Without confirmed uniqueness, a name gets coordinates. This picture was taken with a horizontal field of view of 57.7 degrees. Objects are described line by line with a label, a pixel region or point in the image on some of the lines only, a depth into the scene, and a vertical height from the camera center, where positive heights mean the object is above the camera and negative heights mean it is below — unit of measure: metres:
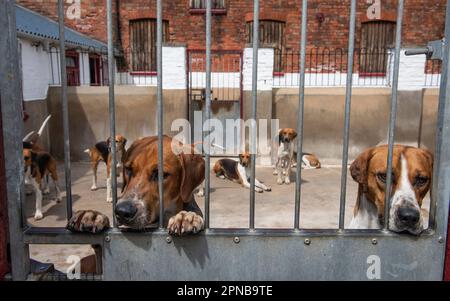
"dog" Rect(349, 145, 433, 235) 1.98 -0.58
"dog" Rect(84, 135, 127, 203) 7.36 -1.20
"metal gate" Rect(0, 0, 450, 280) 1.79 -0.70
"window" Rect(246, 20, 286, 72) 14.88 +2.04
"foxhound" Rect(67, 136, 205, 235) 1.79 -0.57
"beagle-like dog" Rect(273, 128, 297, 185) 8.63 -1.37
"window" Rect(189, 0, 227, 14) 14.82 +2.98
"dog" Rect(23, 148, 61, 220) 6.03 -1.27
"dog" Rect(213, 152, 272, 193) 8.23 -1.72
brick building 14.71 +2.42
